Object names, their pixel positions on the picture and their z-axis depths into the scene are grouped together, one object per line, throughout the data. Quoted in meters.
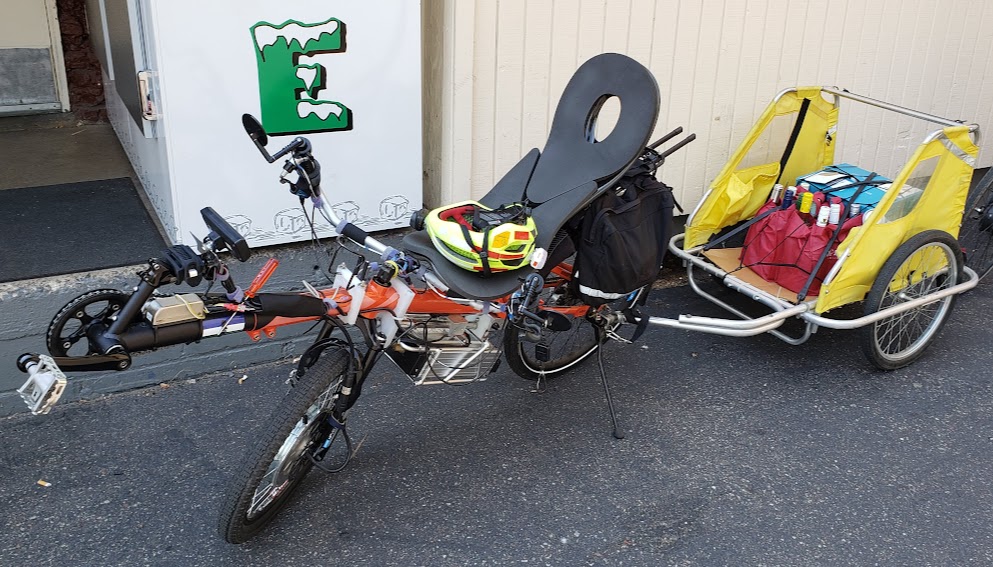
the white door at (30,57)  5.97
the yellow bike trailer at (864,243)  3.99
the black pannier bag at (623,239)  3.44
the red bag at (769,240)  4.47
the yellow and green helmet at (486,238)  3.09
